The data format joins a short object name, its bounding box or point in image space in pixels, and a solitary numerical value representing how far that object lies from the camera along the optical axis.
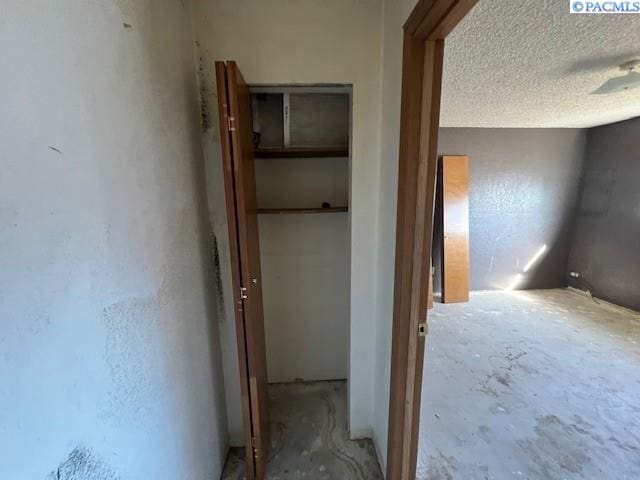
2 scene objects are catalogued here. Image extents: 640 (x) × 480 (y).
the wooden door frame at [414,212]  1.05
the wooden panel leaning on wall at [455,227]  4.04
